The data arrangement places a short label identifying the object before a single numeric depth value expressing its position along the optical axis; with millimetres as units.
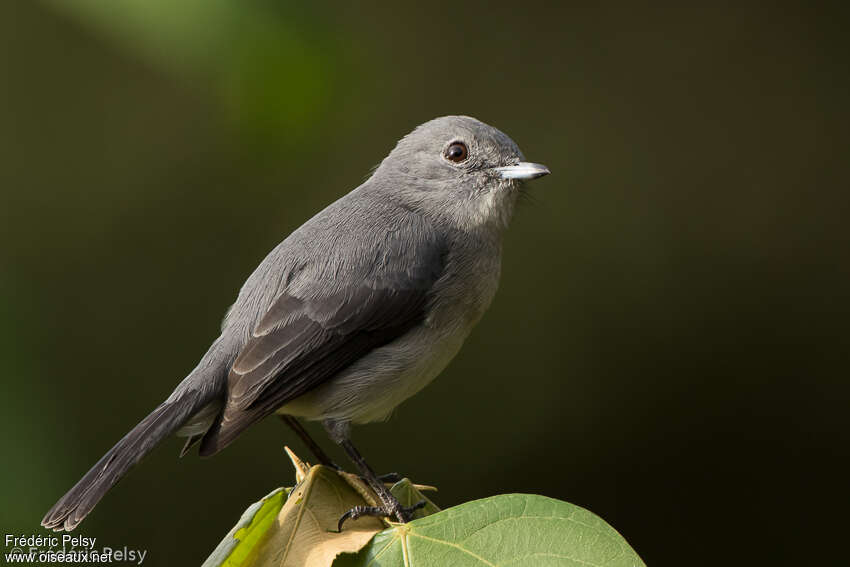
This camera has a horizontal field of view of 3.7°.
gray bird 2402
